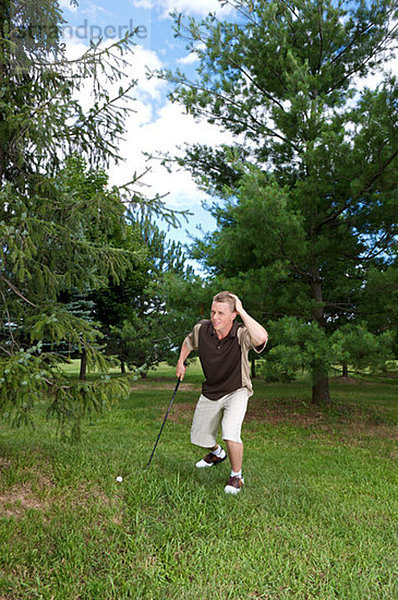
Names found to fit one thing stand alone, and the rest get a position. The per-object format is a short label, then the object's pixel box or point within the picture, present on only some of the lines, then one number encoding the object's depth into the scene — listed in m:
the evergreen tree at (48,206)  3.93
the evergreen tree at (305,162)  7.86
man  3.90
